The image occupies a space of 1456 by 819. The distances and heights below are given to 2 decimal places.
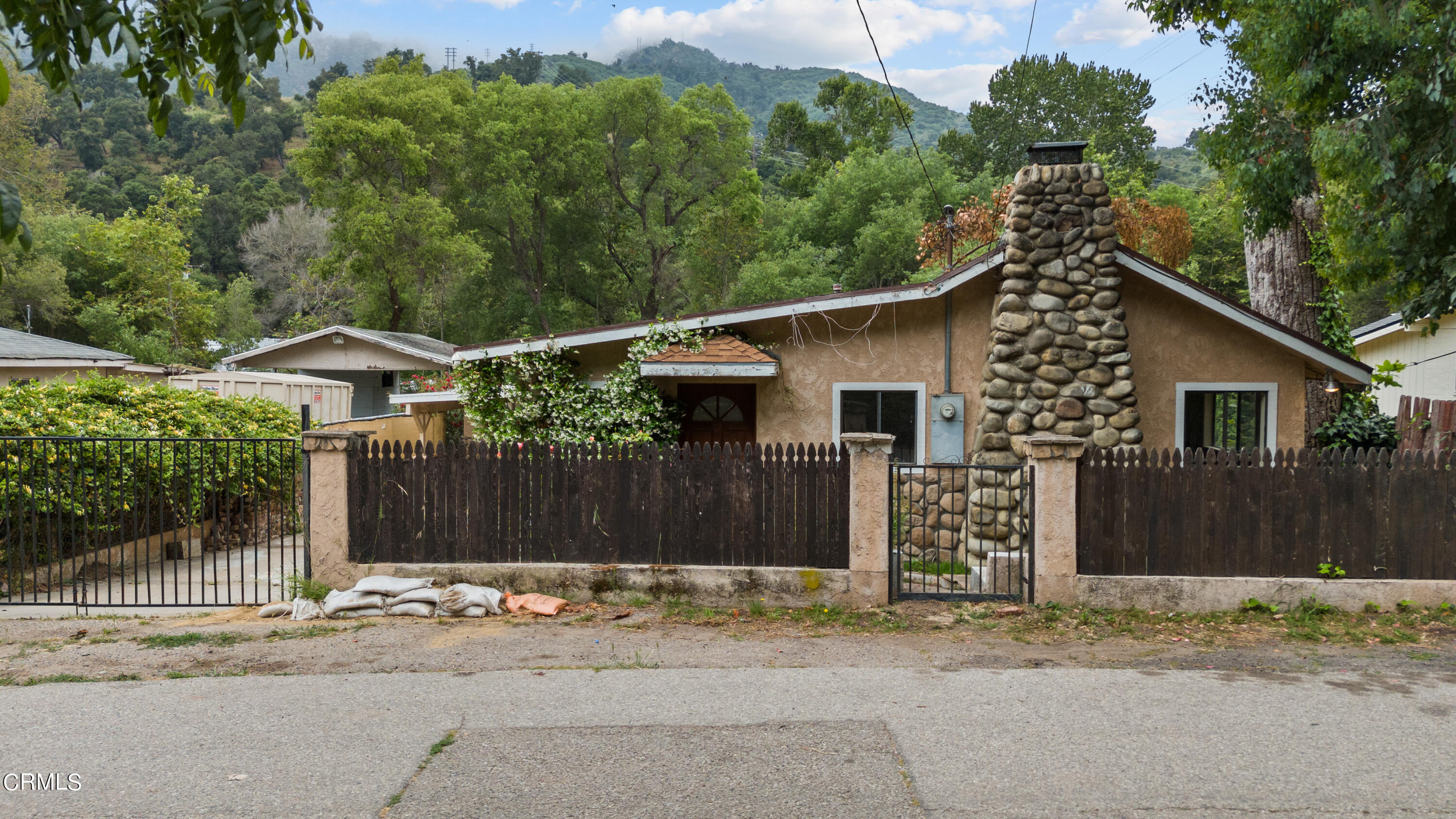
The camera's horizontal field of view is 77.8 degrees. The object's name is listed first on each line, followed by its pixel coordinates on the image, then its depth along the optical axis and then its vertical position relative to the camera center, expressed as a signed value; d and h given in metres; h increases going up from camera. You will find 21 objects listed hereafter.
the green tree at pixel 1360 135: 9.72 +3.15
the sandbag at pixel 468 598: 8.48 -1.86
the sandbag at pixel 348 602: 8.44 -1.88
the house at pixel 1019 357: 10.49 +0.54
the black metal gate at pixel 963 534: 8.84 -1.56
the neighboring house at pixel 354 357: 25.25 +1.26
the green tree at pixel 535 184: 39.19 +9.69
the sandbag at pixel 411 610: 8.50 -1.97
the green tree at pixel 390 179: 35.09 +9.09
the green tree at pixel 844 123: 57.22 +18.13
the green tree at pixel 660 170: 40.22 +10.50
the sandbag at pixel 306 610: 8.42 -1.96
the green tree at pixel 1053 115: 47.50 +15.89
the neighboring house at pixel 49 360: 15.93 +0.76
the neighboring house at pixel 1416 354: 17.72 +1.00
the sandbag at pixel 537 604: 8.41 -1.91
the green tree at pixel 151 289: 32.44 +4.21
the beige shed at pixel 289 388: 19.00 +0.29
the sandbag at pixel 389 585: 8.57 -1.76
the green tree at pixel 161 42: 2.86 +1.25
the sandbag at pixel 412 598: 8.54 -1.86
